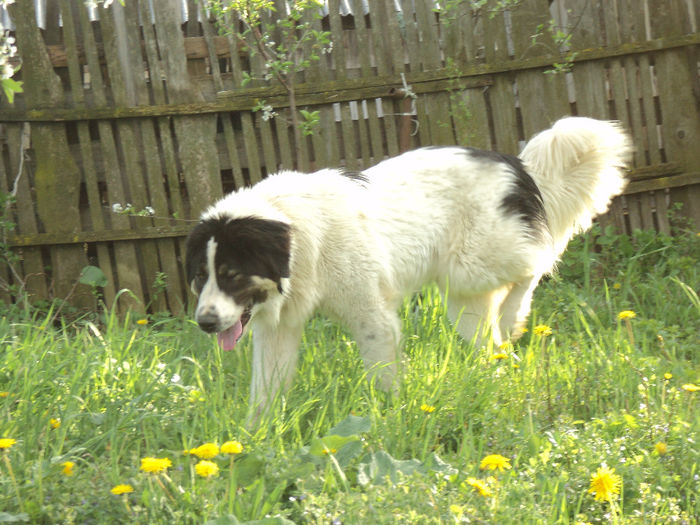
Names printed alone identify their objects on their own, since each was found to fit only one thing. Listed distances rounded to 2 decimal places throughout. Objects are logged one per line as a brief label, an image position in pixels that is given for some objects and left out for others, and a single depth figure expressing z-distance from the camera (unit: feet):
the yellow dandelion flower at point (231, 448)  7.86
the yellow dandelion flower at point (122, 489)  7.76
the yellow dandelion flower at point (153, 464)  7.41
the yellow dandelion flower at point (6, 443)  7.77
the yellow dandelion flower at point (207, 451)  7.70
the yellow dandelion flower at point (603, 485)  8.05
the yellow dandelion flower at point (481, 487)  7.80
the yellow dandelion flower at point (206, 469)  7.42
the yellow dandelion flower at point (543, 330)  12.07
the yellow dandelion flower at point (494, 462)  8.14
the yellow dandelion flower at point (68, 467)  8.38
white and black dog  12.53
